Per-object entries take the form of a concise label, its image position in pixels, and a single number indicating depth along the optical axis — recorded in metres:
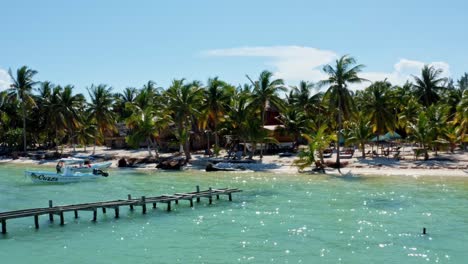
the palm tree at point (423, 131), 46.31
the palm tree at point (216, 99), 55.66
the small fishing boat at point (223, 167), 49.33
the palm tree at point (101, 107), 65.81
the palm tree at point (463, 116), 43.69
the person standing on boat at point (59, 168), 41.93
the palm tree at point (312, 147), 44.16
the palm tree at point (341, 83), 46.38
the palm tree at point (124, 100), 79.56
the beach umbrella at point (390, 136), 53.81
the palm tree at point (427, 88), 68.56
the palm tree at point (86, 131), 68.12
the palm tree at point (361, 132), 49.53
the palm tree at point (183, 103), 54.16
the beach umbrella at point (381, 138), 55.33
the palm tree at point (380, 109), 50.38
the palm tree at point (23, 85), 66.81
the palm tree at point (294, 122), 56.44
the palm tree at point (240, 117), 53.02
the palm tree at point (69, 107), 65.12
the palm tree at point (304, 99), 61.78
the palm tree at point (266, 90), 52.69
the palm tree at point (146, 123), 54.16
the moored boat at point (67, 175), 41.09
